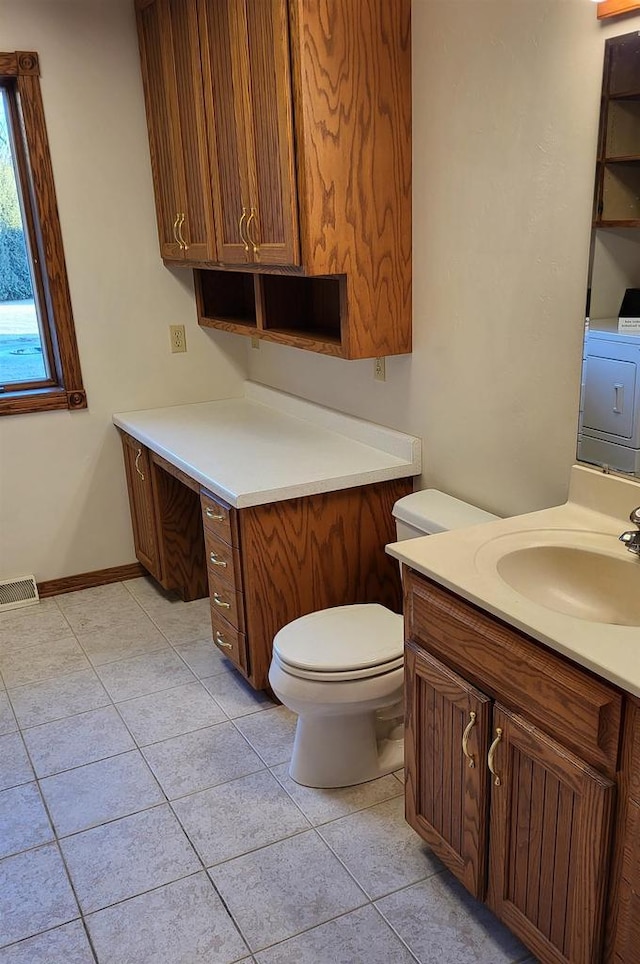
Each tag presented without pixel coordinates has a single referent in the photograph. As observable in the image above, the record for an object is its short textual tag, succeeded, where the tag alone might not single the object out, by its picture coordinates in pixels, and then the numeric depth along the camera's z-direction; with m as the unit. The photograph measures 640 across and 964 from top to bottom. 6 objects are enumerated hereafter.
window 3.08
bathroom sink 1.64
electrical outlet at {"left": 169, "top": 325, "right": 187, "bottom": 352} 3.51
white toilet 2.10
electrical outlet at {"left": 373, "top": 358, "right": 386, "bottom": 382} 2.69
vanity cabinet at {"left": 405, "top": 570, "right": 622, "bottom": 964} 1.32
